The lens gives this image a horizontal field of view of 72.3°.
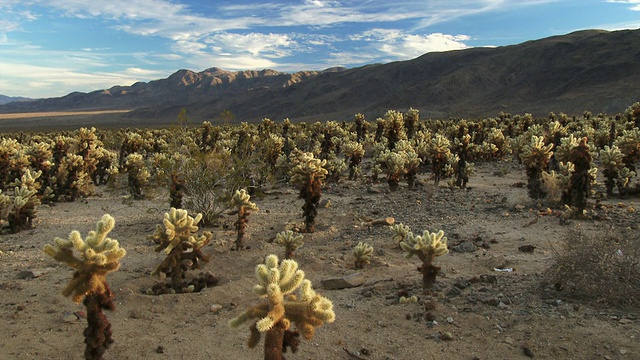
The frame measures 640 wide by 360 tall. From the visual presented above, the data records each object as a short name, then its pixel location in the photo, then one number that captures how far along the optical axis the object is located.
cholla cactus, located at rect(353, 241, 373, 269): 8.73
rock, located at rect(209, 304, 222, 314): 6.91
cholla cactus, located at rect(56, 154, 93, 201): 15.94
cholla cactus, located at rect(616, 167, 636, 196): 13.64
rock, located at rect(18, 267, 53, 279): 8.24
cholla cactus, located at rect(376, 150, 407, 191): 15.62
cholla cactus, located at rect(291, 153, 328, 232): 11.33
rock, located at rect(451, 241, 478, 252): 9.41
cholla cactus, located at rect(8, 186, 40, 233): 11.52
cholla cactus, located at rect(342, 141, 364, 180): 19.19
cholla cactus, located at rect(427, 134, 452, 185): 16.69
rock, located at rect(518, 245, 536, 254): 8.94
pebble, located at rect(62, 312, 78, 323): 6.47
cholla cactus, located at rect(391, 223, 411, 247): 9.79
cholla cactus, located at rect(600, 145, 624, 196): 13.49
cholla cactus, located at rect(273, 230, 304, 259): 9.10
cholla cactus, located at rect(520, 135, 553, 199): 13.52
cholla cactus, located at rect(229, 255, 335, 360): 3.99
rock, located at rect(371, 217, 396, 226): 11.62
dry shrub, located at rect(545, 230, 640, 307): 5.90
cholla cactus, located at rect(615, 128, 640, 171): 14.93
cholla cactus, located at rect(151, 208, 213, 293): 7.62
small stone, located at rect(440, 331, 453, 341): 5.68
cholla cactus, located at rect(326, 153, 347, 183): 18.23
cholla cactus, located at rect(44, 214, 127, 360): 4.70
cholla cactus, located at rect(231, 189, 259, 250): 10.02
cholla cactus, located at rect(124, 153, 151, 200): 16.36
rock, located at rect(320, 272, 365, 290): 7.69
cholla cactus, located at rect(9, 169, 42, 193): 13.12
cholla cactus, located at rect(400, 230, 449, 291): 7.09
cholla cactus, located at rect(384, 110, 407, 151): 22.02
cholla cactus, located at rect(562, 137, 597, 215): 11.25
